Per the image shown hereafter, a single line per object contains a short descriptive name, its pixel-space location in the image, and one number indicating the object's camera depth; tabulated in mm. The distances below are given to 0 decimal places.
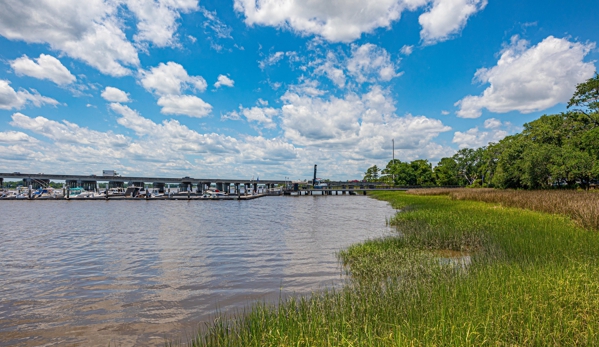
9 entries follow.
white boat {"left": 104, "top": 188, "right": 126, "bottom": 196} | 107862
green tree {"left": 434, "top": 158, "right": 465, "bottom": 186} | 124875
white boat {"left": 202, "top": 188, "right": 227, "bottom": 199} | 89538
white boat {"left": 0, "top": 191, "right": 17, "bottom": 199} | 86669
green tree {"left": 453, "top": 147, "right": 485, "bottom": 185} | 117938
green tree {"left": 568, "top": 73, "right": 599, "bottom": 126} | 43438
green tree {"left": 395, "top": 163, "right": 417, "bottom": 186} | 133500
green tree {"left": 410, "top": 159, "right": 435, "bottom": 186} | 131500
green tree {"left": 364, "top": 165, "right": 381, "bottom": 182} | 177750
